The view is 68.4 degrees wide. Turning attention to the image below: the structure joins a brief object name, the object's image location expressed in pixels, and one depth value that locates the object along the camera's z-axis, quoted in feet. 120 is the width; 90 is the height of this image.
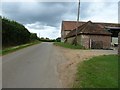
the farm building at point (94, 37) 47.94
